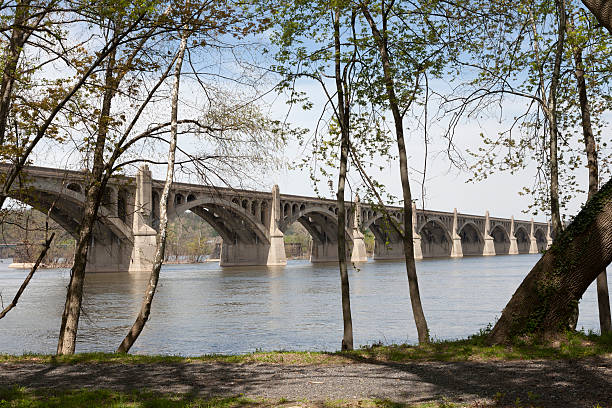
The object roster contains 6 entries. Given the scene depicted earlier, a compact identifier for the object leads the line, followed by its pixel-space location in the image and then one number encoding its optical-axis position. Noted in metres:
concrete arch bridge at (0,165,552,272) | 48.63
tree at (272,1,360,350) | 13.45
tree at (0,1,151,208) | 10.30
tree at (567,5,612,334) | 12.68
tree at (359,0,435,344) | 12.88
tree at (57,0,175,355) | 13.82
